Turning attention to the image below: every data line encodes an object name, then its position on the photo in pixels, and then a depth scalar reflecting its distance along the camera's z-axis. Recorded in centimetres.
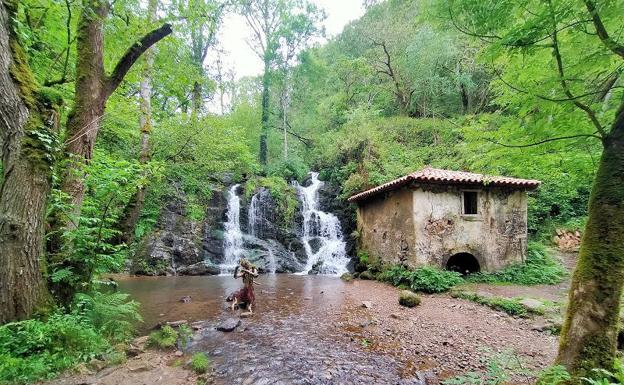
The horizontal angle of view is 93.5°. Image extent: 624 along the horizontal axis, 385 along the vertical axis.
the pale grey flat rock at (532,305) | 693
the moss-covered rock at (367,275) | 1246
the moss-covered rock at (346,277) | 1249
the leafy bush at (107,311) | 456
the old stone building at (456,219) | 1062
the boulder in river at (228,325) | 609
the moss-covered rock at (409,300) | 794
